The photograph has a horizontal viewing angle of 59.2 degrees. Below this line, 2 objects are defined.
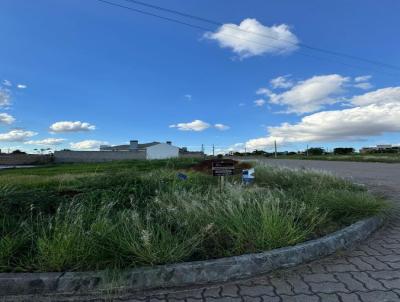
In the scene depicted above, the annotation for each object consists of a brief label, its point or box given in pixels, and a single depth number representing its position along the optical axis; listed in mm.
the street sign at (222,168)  6949
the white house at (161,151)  63738
